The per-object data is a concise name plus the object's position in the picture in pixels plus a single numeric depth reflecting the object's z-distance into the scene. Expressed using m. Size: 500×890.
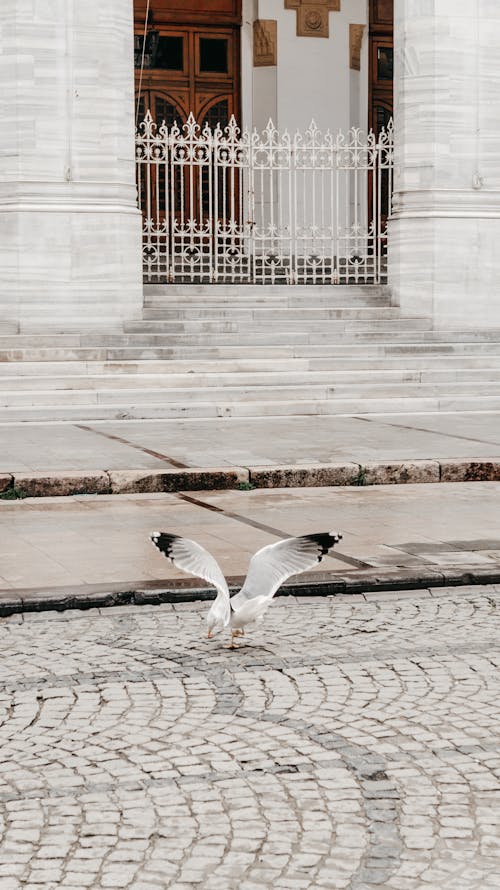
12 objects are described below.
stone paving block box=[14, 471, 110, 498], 9.88
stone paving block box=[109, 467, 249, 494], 10.05
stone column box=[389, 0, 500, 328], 17.38
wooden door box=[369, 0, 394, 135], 23.14
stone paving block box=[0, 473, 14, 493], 9.84
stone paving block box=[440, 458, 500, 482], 10.61
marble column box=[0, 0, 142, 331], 15.86
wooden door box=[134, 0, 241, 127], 22.06
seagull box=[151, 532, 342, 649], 5.52
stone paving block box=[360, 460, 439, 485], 10.49
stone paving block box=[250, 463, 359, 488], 10.34
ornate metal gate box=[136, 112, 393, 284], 17.33
